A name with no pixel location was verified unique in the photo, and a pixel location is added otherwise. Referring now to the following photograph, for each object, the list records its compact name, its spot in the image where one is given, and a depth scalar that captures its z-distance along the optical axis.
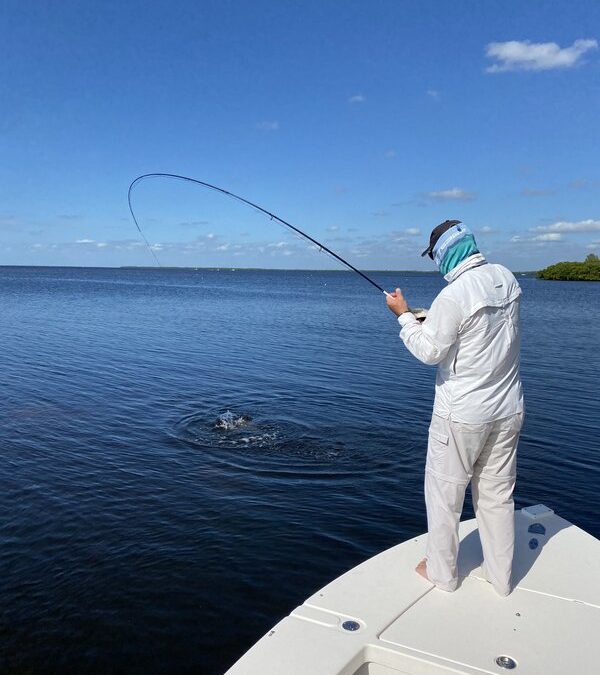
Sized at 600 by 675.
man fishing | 4.33
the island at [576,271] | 156.25
